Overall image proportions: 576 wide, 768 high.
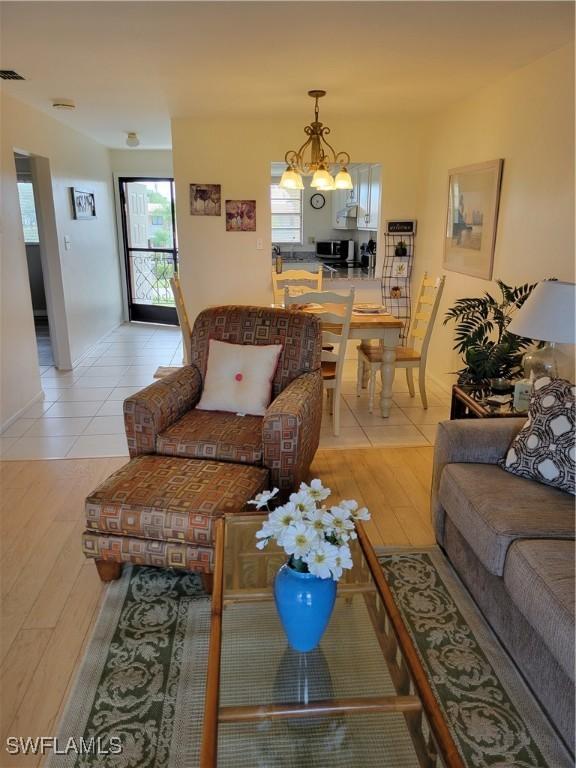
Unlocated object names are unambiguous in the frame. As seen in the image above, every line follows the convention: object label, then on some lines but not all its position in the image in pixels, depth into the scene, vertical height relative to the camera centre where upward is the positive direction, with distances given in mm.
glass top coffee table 1166 -1074
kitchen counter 5789 -411
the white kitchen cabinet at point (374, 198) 5529 +382
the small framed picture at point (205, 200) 5188 +331
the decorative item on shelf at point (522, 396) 2532 -748
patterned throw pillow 1920 -746
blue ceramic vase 1315 -901
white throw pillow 2695 -722
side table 2520 -821
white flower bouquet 1263 -706
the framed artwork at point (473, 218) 3754 +127
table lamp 2164 -325
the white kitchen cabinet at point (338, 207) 7364 +384
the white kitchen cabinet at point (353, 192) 6532 +533
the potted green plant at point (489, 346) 2857 -601
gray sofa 1450 -962
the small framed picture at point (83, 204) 5547 +327
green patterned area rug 1471 -1373
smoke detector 4191 +1020
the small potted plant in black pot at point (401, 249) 5508 -142
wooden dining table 3844 -713
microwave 7590 -210
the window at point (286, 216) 8055 +279
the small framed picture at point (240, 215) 5254 +185
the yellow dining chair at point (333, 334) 3463 -659
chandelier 3857 +432
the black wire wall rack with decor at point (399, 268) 5457 -338
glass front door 7277 -153
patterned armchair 2266 -786
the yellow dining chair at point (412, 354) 4066 -911
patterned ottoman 1932 -1001
